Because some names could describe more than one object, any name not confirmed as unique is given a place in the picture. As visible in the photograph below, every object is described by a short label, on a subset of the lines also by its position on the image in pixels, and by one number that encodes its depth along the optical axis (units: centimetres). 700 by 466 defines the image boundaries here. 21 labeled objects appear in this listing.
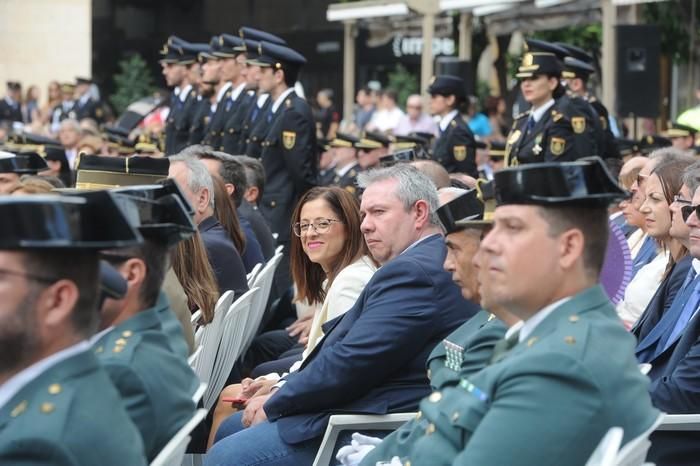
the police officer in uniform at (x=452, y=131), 2287
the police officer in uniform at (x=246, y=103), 2336
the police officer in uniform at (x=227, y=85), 2504
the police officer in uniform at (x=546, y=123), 1923
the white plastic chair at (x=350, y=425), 862
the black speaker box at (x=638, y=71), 2658
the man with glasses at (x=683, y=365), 805
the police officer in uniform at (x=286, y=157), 2173
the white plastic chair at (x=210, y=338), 993
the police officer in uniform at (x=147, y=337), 603
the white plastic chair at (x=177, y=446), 570
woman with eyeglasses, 1073
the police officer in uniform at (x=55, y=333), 499
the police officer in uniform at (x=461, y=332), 713
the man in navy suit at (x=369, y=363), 890
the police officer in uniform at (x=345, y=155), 2698
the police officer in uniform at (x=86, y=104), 4359
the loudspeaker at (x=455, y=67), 3152
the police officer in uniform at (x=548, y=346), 547
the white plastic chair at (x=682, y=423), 792
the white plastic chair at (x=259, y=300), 1287
